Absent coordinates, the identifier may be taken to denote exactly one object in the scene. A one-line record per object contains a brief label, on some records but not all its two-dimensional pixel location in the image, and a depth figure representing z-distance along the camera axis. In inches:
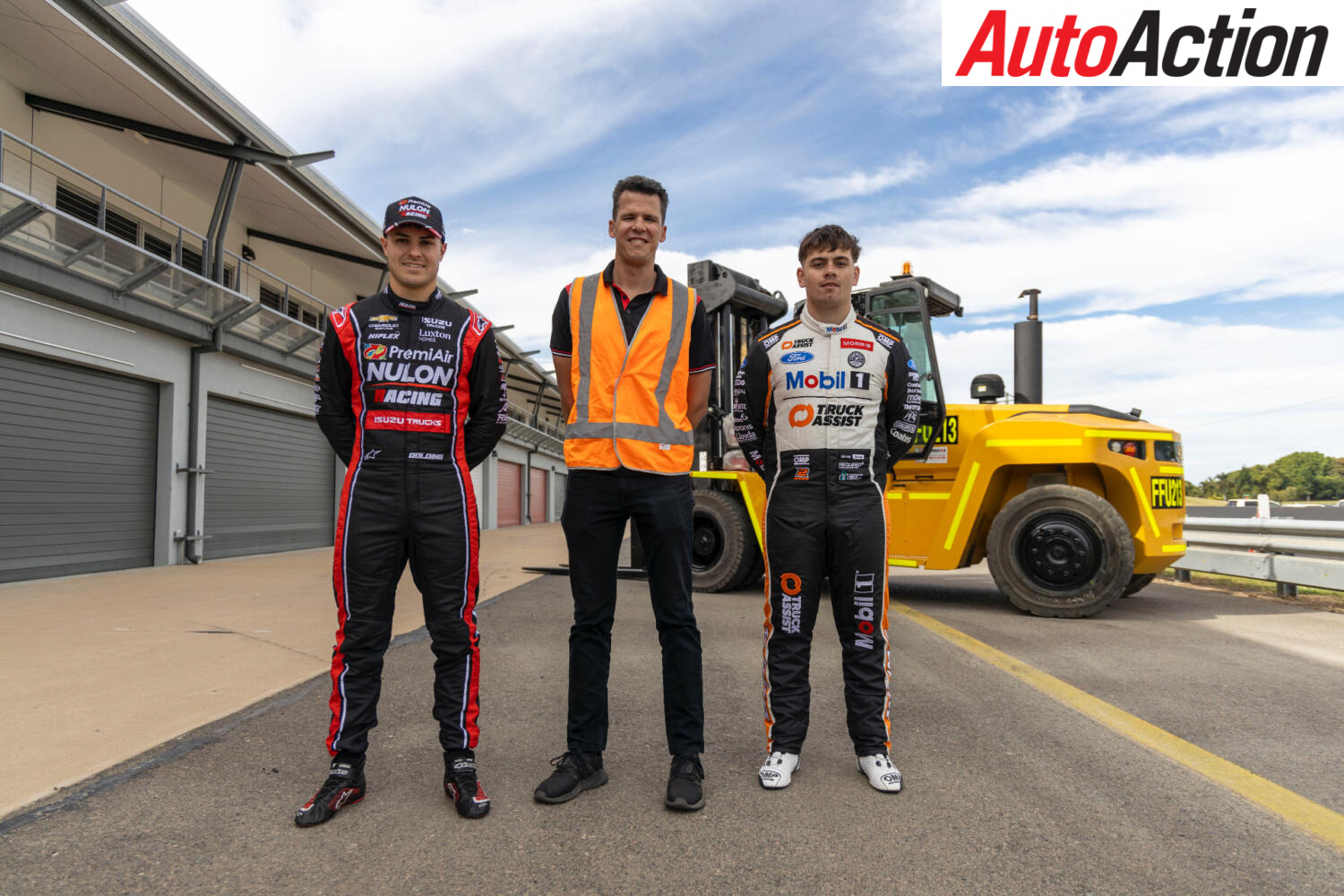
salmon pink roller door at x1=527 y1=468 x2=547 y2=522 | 1369.3
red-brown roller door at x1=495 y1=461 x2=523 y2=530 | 1176.2
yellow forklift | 245.8
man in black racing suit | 99.0
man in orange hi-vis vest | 103.0
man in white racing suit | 110.4
